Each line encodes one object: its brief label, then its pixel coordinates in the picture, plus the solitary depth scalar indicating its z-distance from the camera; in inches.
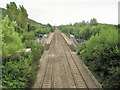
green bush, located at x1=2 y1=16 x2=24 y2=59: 693.8
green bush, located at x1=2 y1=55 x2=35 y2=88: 585.6
